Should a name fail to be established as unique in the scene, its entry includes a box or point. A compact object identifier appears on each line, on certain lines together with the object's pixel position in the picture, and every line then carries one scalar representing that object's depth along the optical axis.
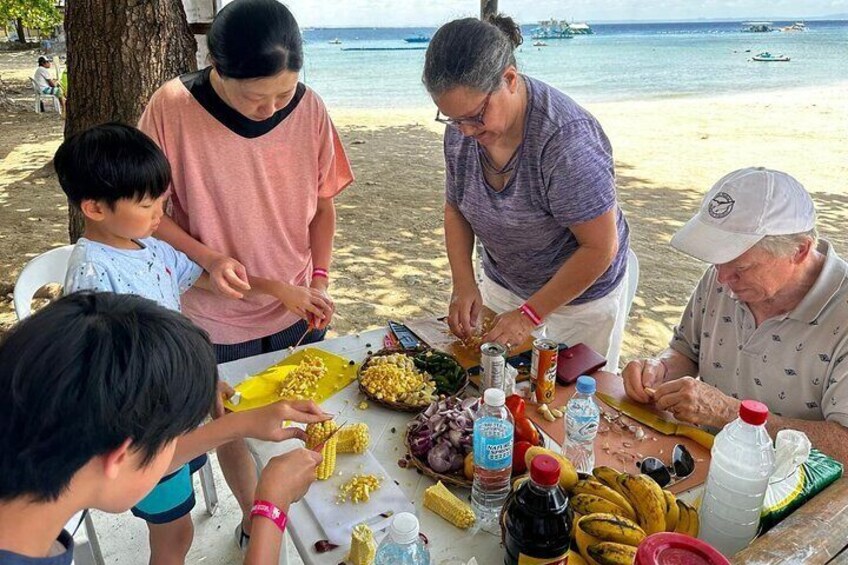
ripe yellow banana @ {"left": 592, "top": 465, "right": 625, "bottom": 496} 1.50
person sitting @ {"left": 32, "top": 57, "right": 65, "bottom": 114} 16.12
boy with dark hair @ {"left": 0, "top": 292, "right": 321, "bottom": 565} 1.04
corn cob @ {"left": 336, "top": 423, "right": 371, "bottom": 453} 1.87
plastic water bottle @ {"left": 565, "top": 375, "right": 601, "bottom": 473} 1.80
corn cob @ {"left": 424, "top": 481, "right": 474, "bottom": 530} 1.60
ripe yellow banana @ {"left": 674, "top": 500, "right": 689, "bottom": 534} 1.48
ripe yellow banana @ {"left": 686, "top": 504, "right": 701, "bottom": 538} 1.49
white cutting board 1.59
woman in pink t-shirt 2.12
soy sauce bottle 1.21
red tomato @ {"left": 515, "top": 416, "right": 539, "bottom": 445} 1.85
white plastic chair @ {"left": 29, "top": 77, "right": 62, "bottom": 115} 16.45
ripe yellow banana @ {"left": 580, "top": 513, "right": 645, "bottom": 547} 1.30
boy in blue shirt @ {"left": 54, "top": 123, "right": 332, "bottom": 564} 2.06
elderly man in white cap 1.89
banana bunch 1.31
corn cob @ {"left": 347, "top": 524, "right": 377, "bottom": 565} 1.46
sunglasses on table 1.77
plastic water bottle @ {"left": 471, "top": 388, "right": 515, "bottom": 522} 1.58
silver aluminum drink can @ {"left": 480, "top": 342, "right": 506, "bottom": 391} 2.09
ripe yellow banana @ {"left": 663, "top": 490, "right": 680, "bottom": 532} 1.46
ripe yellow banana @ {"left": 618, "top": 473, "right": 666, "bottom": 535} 1.40
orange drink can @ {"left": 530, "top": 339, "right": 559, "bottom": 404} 2.09
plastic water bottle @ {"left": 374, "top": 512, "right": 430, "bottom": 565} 1.25
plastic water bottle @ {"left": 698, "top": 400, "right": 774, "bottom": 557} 1.38
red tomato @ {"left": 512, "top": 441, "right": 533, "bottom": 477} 1.76
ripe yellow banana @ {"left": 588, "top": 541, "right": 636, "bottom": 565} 1.28
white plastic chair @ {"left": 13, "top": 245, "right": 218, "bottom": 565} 2.68
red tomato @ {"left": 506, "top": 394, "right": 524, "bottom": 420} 1.91
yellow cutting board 2.15
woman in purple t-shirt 2.16
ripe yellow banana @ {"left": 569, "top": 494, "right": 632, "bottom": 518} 1.41
